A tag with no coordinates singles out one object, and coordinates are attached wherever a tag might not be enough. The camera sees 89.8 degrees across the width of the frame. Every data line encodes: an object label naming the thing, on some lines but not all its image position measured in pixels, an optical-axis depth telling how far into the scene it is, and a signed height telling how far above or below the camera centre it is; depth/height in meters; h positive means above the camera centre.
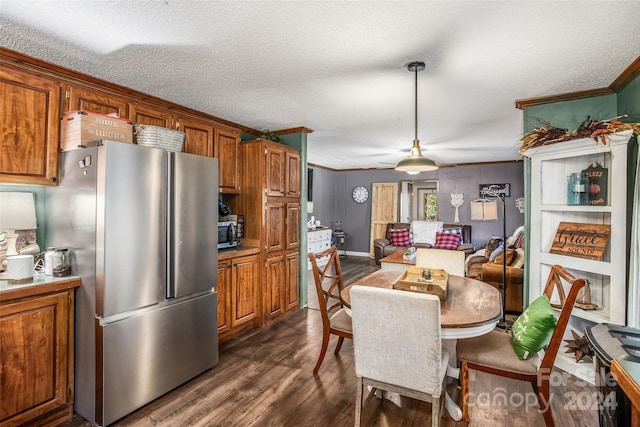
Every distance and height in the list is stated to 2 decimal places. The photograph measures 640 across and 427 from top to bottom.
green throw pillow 1.82 -0.68
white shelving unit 2.45 -0.04
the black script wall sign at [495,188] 7.03 +0.58
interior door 8.25 +0.17
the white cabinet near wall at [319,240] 7.02 -0.62
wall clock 8.66 +0.52
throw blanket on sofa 7.35 -0.40
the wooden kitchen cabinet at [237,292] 3.19 -0.83
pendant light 2.62 +0.42
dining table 1.80 -0.60
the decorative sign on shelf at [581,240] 2.62 -0.22
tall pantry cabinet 3.70 -0.02
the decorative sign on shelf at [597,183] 2.64 +0.26
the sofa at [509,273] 4.06 -0.80
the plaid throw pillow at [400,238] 7.42 -0.57
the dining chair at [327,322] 2.51 -0.87
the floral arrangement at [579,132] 2.38 +0.67
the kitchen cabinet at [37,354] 1.86 -0.88
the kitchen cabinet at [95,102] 2.38 +0.87
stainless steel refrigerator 2.04 -0.37
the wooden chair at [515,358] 1.76 -0.86
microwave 3.37 -0.21
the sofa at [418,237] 7.20 -0.54
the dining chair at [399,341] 1.61 -0.68
